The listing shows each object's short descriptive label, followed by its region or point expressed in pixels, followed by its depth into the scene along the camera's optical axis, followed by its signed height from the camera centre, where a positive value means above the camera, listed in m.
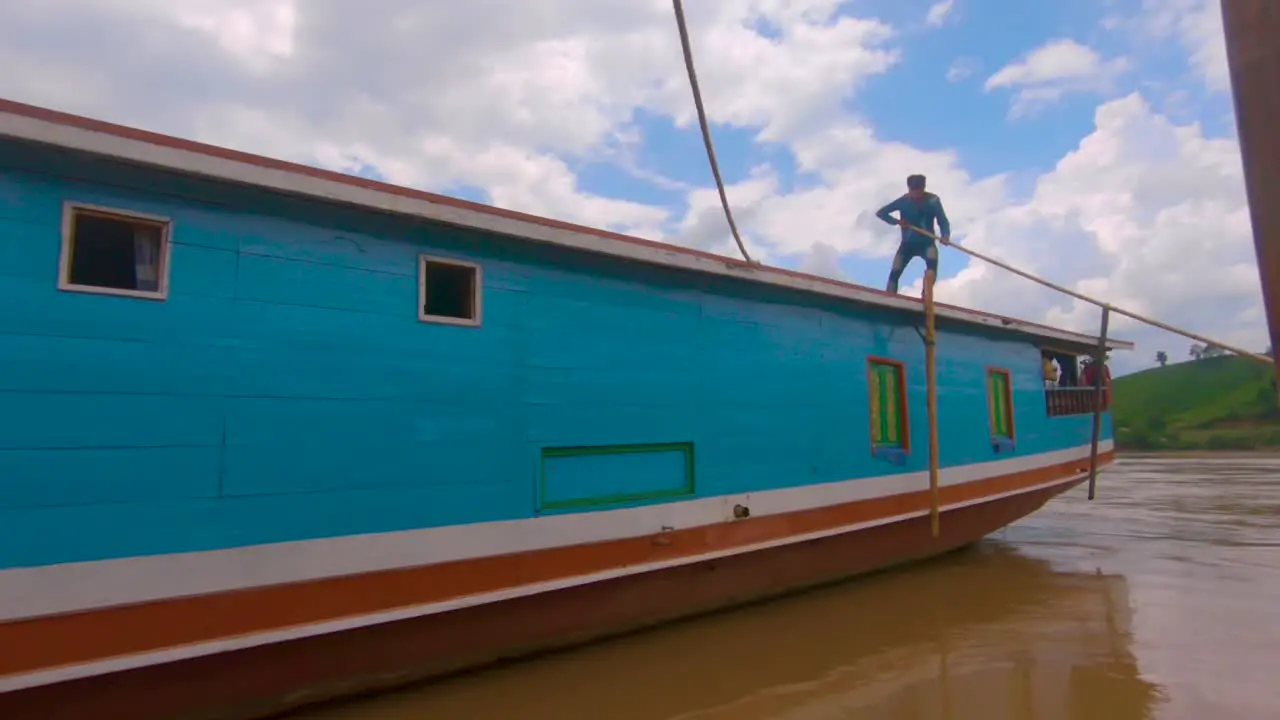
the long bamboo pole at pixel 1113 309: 5.32 +0.94
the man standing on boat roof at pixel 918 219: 8.29 +2.30
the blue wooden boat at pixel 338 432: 2.99 -0.02
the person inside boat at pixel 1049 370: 9.41 +0.70
